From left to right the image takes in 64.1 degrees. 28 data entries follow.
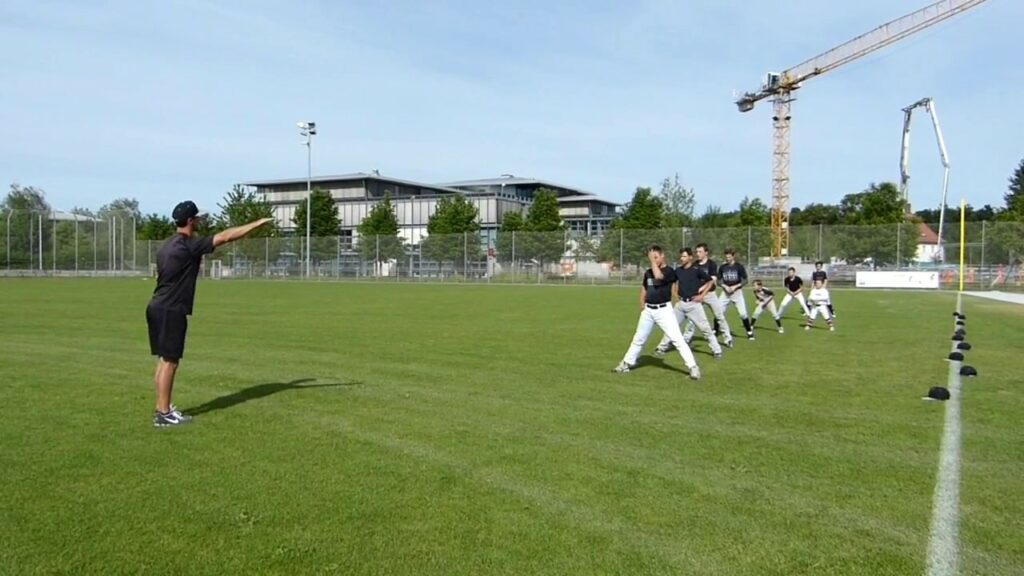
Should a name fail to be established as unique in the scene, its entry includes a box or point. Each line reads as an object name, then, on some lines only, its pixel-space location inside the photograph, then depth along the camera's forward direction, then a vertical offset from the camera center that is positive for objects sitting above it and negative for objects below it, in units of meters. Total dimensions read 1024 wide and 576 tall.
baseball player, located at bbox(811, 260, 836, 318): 20.08 -0.39
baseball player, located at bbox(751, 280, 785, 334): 19.23 -0.97
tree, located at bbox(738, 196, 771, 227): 74.75 +4.09
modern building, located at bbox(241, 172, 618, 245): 97.50 +7.09
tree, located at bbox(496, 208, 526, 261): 64.88 +0.97
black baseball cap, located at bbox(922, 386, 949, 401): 9.25 -1.51
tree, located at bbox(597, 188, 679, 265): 60.03 +1.06
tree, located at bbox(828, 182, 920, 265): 52.59 +1.14
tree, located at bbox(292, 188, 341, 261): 79.81 +3.65
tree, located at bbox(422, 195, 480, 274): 66.38 +1.81
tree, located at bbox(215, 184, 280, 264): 79.69 +4.29
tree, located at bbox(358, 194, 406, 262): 68.69 +0.69
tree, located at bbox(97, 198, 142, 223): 128.88 +7.62
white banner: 47.28 -1.16
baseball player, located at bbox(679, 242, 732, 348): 14.98 -0.84
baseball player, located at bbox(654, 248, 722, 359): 13.66 -0.67
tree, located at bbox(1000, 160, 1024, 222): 103.50 +9.90
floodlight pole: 62.94 +9.65
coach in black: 7.60 -0.39
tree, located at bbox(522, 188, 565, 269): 77.25 +3.96
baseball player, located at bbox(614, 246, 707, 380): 11.55 -0.68
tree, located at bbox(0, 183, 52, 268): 72.56 +1.47
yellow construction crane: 84.69 +16.45
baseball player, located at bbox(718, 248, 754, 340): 17.44 -0.55
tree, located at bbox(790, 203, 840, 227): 106.94 +6.06
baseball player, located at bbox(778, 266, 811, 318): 20.72 -0.77
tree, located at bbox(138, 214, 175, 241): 93.75 +2.69
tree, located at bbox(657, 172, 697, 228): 76.75 +5.44
